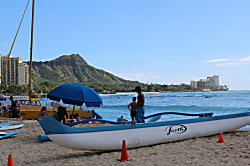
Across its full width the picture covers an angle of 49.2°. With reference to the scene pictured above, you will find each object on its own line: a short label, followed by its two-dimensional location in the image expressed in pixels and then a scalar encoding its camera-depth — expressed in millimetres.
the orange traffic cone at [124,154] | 6812
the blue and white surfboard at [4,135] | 10734
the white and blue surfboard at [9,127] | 12515
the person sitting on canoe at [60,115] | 9312
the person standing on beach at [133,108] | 9984
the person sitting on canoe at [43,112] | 14613
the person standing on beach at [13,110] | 17047
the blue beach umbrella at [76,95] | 10305
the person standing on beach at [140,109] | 8742
